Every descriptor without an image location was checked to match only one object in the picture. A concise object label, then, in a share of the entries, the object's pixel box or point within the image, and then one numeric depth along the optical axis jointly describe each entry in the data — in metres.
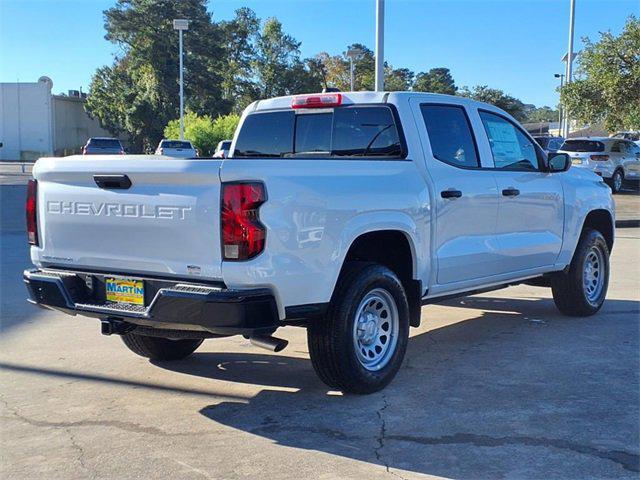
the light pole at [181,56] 43.84
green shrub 48.19
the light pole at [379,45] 15.10
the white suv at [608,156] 23.61
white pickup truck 4.27
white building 63.78
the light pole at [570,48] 28.53
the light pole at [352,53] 31.16
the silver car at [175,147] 34.97
